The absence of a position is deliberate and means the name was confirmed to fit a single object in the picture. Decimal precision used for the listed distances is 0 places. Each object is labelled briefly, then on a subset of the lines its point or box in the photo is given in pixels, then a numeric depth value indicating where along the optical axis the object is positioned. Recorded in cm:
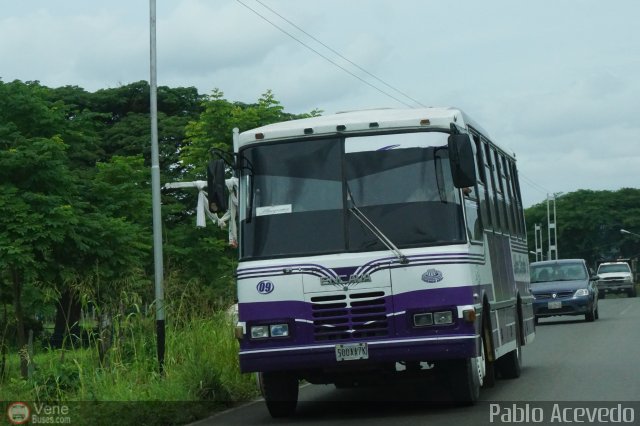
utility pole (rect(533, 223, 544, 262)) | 9861
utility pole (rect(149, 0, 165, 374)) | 1708
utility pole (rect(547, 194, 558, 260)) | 9472
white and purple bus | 1211
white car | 6469
